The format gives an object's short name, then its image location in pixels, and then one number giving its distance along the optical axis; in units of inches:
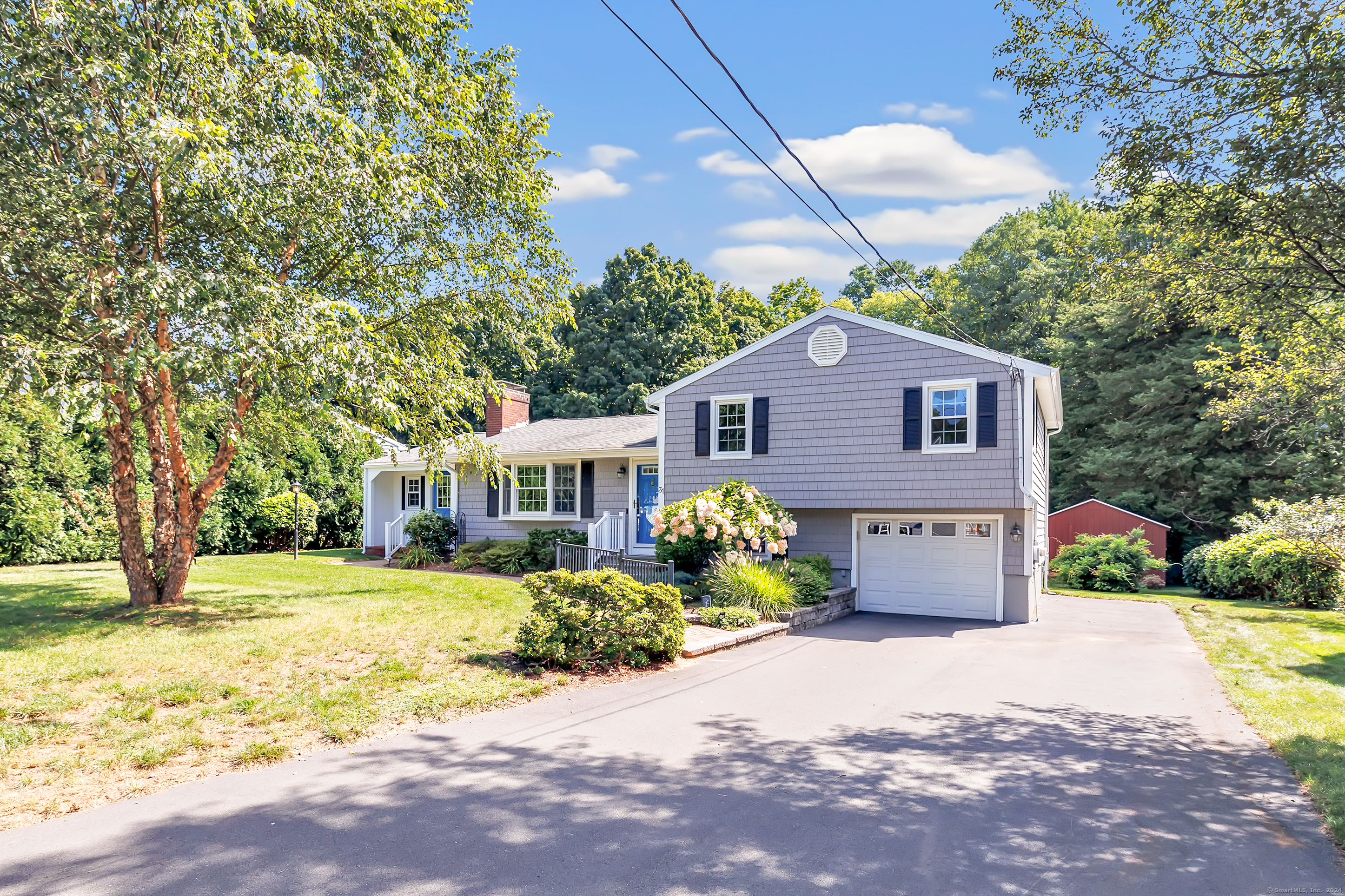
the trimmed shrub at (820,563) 600.4
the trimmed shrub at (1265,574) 674.8
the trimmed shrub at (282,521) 918.4
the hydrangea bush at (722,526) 535.8
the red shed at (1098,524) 914.7
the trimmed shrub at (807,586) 543.2
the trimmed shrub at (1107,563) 855.1
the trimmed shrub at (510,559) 732.0
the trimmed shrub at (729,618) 462.6
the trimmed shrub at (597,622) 342.0
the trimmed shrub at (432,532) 821.2
